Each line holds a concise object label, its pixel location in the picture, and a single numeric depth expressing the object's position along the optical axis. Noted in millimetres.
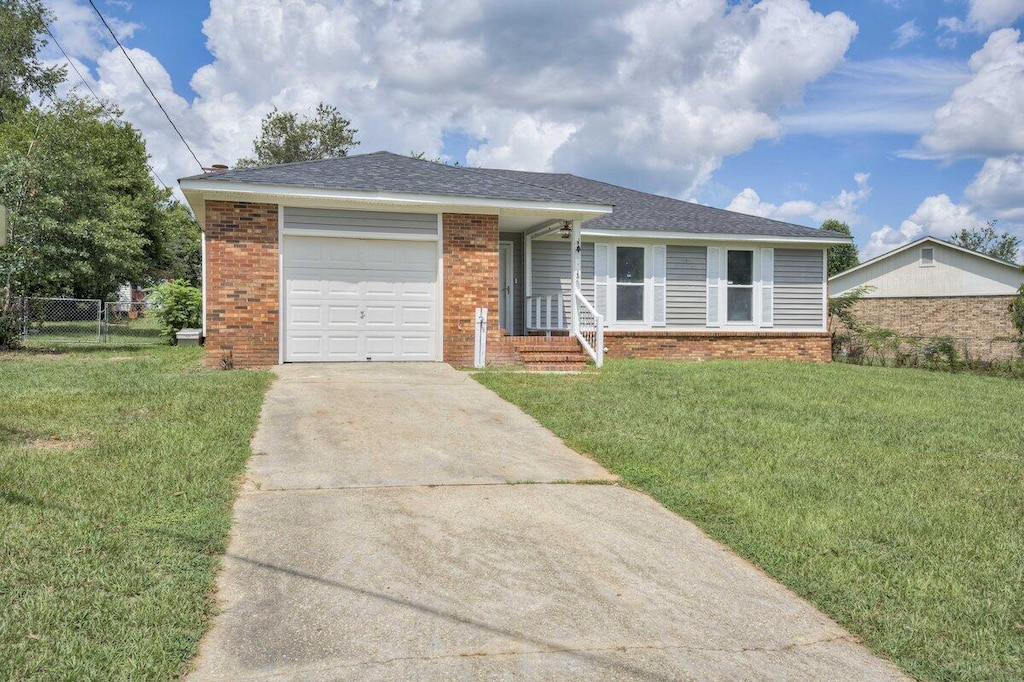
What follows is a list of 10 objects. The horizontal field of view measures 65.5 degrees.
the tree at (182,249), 44250
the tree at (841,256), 58500
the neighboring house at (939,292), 27703
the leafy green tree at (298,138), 43094
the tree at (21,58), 31094
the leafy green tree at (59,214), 16594
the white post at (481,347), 13094
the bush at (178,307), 19359
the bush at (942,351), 18016
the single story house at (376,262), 12172
